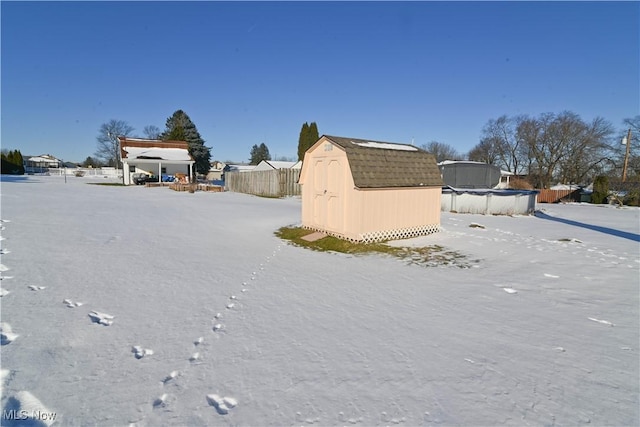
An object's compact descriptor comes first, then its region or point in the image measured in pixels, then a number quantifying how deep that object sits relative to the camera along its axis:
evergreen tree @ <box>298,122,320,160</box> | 46.66
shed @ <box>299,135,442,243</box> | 9.00
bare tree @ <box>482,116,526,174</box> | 47.41
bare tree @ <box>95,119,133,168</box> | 62.16
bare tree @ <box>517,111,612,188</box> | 37.19
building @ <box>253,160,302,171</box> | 38.75
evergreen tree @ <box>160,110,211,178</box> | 44.16
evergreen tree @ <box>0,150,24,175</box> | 49.00
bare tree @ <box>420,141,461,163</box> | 76.38
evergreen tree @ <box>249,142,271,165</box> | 96.62
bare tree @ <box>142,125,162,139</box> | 70.84
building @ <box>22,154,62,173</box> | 82.11
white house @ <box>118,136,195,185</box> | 33.26
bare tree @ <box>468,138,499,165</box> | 51.11
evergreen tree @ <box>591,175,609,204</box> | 24.14
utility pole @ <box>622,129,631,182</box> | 26.54
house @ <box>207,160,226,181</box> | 63.67
